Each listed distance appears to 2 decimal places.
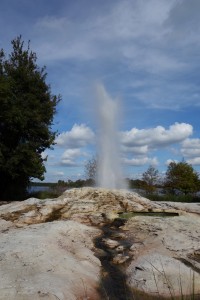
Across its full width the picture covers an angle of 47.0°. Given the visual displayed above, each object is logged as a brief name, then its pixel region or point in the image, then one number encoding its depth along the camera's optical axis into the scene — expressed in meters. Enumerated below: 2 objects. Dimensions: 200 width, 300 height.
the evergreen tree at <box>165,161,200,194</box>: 27.06
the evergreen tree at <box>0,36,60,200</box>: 16.27
